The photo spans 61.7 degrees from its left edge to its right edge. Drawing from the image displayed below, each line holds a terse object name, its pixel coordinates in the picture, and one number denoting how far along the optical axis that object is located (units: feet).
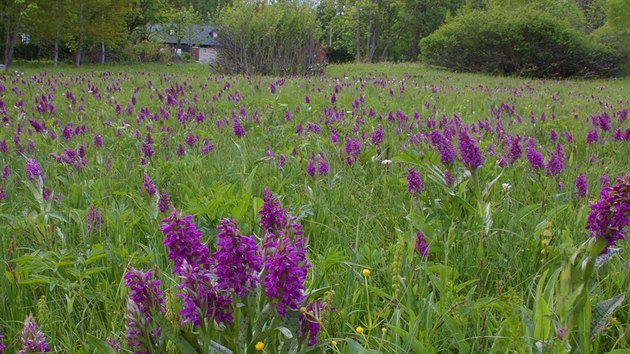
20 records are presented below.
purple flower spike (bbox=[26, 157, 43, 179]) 8.47
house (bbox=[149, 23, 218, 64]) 185.84
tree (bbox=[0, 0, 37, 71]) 73.41
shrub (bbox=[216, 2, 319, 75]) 63.21
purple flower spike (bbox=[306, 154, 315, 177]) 10.00
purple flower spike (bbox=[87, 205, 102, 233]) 7.84
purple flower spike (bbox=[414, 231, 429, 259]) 6.70
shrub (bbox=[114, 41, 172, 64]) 131.13
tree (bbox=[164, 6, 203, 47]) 181.98
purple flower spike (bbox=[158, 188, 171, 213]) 7.42
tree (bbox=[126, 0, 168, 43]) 145.59
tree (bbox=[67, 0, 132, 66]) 94.27
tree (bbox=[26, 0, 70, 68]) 85.81
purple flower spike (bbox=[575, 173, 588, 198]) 8.76
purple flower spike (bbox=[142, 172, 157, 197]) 7.82
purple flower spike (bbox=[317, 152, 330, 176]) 10.34
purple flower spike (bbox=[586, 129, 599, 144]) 13.57
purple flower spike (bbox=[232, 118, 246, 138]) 13.28
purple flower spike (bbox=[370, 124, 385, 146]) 13.14
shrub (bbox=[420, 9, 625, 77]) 83.66
